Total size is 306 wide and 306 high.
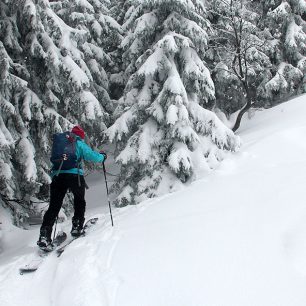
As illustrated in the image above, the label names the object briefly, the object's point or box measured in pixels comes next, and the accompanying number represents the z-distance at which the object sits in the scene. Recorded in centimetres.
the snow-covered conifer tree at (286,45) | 1664
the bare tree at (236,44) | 1430
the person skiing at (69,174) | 744
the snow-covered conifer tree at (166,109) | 1092
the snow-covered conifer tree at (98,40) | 1570
